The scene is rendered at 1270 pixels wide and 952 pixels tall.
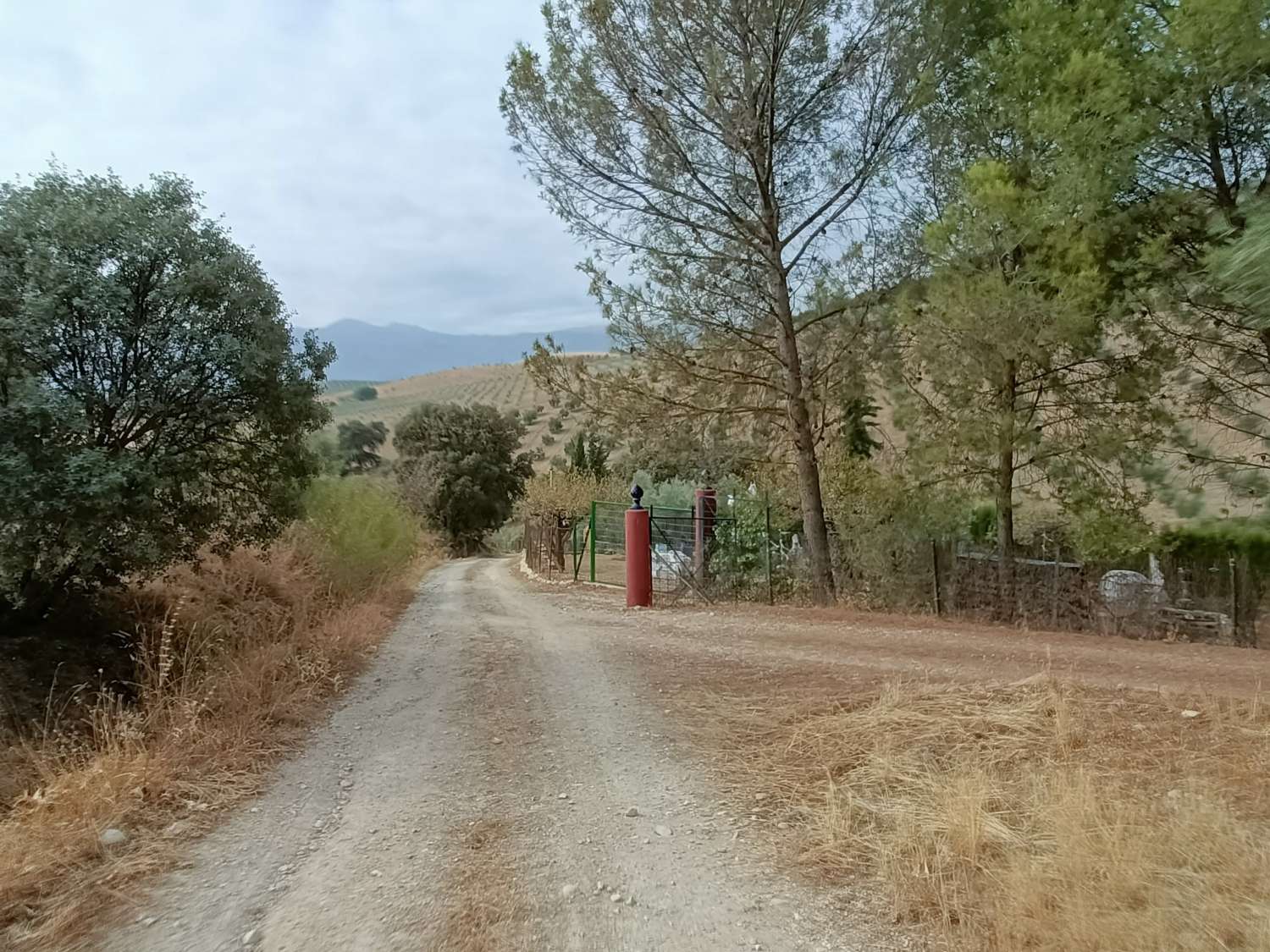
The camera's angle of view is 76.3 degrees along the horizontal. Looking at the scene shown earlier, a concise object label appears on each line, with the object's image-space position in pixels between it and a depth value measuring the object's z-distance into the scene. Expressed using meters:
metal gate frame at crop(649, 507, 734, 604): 15.63
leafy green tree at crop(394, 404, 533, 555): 46.56
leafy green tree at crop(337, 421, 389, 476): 48.55
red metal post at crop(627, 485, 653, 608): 13.38
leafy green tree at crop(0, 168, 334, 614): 6.53
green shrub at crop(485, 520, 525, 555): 49.72
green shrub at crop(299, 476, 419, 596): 14.46
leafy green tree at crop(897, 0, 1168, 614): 9.46
